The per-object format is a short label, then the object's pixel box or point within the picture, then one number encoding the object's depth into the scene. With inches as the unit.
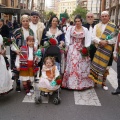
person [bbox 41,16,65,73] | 123.7
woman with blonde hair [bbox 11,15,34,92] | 117.8
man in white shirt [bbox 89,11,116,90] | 125.8
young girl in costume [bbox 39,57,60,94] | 105.9
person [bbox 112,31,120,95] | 119.3
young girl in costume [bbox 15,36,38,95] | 115.0
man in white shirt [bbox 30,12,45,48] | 136.6
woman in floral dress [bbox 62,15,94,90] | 126.7
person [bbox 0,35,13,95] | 105.1
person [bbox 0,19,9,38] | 243.2
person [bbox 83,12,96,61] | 138.7
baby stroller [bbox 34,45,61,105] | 106.9
